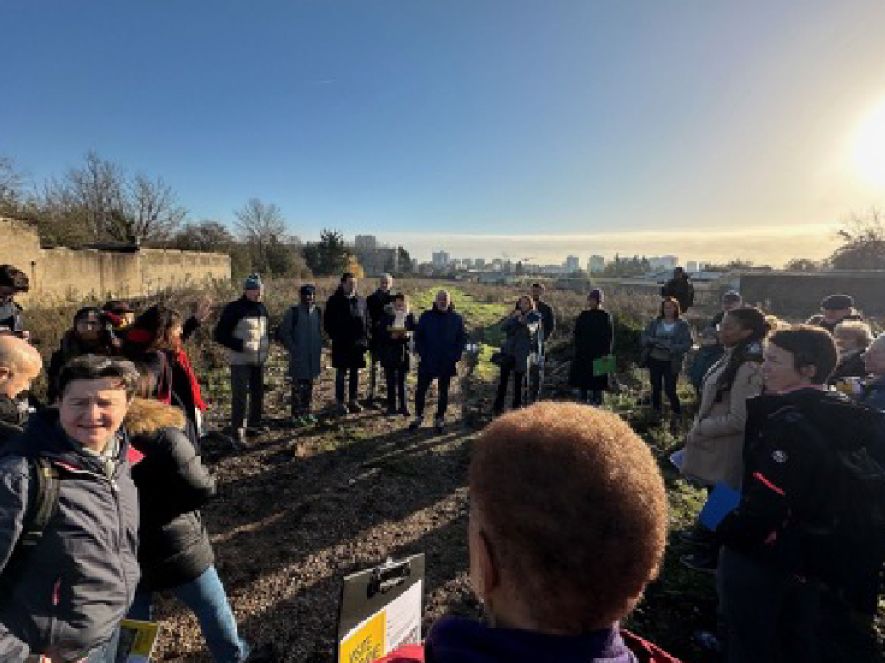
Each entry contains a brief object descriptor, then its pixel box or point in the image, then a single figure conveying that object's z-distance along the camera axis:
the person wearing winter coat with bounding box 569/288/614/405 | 7.57
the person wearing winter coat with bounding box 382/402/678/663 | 0.82
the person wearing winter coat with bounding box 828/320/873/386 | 4.44
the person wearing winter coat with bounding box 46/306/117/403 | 3.40
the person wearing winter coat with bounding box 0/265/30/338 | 4.45
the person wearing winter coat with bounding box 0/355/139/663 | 1.64
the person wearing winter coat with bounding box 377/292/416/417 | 7.35
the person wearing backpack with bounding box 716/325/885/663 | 2.09
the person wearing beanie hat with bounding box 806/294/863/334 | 5.72
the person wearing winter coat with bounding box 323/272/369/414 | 7.12
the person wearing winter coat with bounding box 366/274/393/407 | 7.93
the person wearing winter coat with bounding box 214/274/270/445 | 5.80
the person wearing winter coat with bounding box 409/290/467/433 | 6.66
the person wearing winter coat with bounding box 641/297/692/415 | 7.39
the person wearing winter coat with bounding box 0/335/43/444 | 2.29
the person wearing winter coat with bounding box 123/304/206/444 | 3.46
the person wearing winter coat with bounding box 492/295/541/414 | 7.12
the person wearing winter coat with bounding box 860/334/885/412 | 3.37
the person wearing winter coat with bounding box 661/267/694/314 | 9.72
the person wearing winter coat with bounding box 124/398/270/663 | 2.21
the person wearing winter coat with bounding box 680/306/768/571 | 3.33
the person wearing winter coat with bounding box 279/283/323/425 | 6.61
